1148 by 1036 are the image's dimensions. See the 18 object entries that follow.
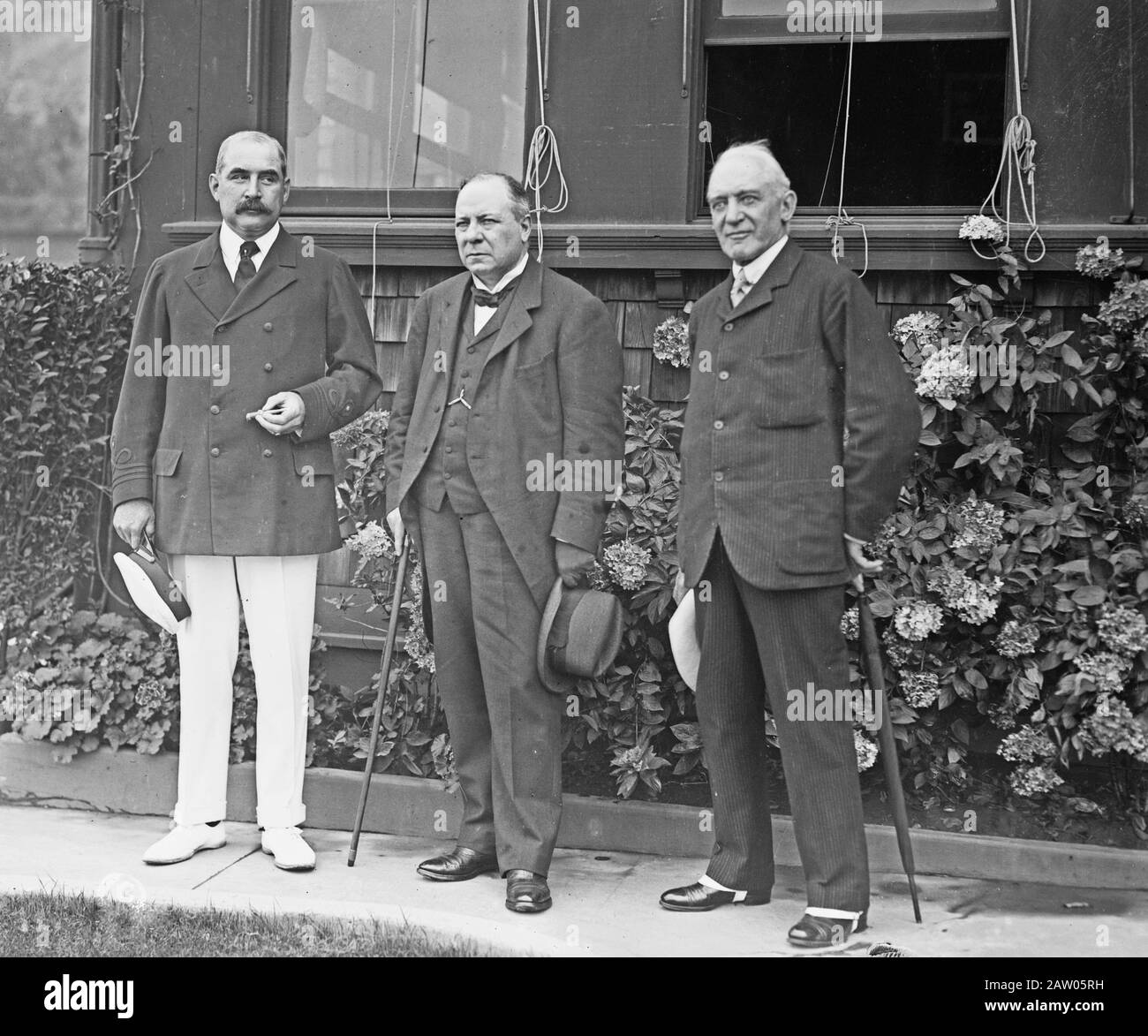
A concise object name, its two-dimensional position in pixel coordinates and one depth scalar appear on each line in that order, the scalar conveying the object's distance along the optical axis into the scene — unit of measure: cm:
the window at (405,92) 552
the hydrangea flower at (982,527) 441
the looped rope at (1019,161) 495
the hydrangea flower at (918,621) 434
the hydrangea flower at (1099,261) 463
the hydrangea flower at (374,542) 482
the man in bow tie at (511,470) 388
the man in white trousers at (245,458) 419
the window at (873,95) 510
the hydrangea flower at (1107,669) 412
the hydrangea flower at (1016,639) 431
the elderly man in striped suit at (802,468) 351
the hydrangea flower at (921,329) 469
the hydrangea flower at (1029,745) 429
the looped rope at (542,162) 538
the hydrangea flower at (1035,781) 430
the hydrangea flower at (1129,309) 443
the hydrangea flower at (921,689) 439
